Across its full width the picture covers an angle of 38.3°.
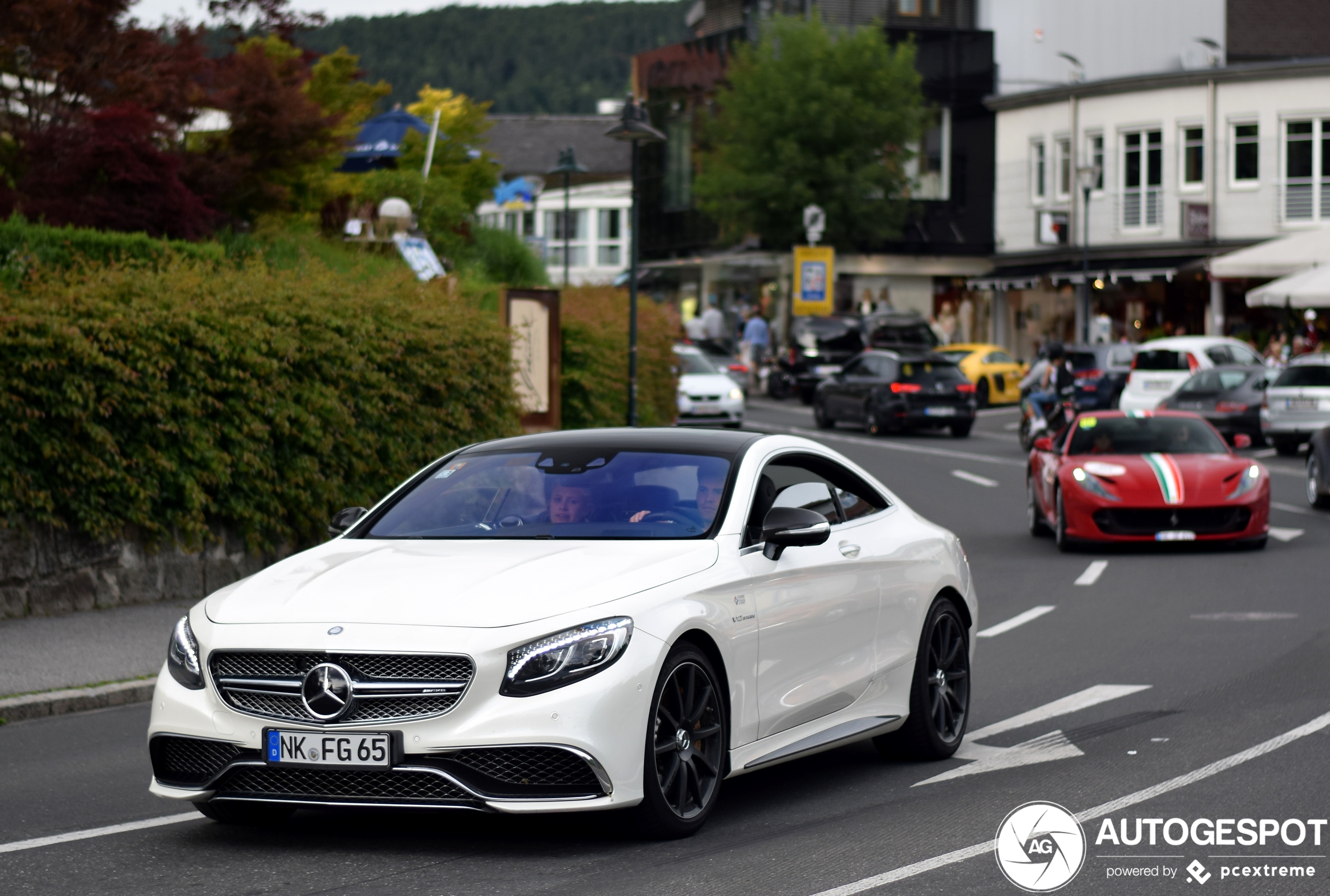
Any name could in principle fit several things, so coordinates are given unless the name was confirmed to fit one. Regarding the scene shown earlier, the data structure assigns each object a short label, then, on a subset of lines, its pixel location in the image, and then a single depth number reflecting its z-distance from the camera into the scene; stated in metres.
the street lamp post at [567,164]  41.53
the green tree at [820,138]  56.62
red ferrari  17.84
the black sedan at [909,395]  36.94
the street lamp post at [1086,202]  48.03
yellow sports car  46.97
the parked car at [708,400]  38.31
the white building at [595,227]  94.38
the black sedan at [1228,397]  32.47
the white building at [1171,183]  53.44
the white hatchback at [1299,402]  30.05
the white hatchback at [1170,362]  36.38
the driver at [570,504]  7.37
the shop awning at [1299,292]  32.59
